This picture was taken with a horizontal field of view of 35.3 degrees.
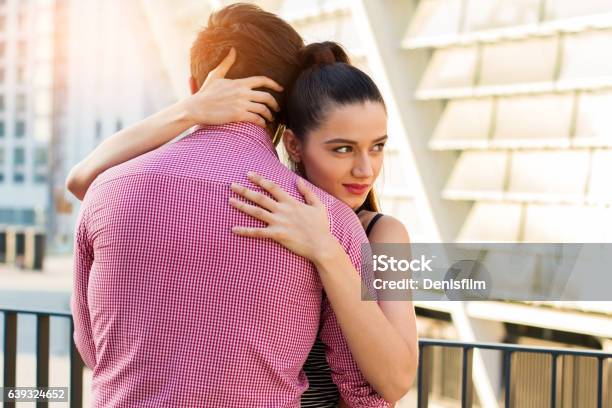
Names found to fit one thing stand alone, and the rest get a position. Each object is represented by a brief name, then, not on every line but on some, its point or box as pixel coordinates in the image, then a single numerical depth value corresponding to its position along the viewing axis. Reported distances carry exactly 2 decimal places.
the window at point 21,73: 77.50
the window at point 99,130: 75.28
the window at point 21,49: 77.50
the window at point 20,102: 77.19
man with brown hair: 1.81
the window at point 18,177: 76.31
